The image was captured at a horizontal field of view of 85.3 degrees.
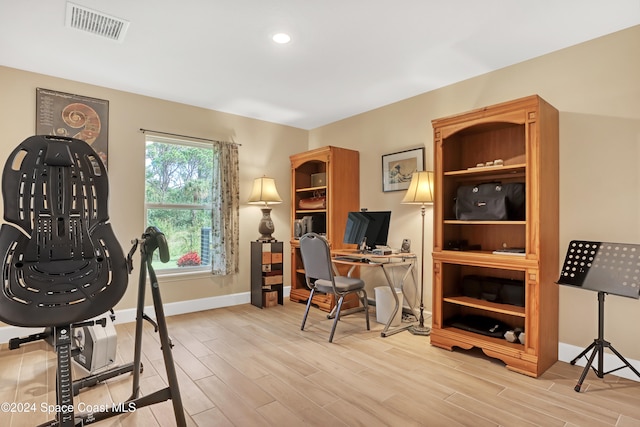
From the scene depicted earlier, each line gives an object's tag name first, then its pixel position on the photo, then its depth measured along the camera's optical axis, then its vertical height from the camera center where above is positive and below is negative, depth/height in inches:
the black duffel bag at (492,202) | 110.7 +5.1
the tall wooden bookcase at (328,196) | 173.6 +10.8
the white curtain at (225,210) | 174.1 +3.1
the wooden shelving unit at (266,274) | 174.7 -29.3
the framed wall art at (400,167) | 154.1 +22.9
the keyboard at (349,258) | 139.8 -17.2
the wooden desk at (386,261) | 133.3 -17.6
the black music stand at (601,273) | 88.8 -14.9
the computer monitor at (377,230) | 148.9 -5.7
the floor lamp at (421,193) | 138.5 +9.6
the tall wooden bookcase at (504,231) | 101.7 -4.6
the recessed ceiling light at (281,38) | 106.3 +55.5
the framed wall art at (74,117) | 134.3 +39.7
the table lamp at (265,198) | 179.3 +9.5
